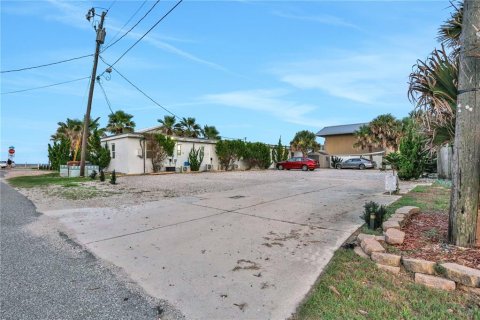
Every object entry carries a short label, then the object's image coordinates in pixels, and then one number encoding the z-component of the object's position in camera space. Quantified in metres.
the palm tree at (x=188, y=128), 35.47
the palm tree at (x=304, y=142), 40.47
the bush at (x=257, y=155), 30.60
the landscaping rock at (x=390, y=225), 4.93
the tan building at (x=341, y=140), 43.50
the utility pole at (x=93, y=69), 17.66
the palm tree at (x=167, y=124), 34.03
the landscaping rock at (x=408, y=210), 5.91
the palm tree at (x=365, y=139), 37.06
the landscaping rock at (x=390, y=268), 3.61
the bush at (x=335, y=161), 38.19
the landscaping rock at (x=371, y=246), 4.06
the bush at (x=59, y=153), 27.81
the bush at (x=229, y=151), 28.38
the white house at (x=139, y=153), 22.59
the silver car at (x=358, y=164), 34.47
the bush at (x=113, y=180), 14.91
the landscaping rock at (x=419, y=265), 3.43
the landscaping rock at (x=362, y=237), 4.65
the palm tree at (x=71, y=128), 37.27
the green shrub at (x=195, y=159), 26.05
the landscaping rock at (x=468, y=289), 3.03
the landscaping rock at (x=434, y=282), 3.16
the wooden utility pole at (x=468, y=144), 3.96
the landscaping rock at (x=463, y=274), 3.07
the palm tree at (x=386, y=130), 35.34
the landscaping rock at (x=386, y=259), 3.71
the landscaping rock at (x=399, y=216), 5.55
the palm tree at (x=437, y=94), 4.43
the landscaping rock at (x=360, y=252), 4.17
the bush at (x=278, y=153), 34.00
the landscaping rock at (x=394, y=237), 4.25
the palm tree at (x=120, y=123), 30.75
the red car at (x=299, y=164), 29.56
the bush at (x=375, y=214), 5.51
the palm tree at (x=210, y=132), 36.66
